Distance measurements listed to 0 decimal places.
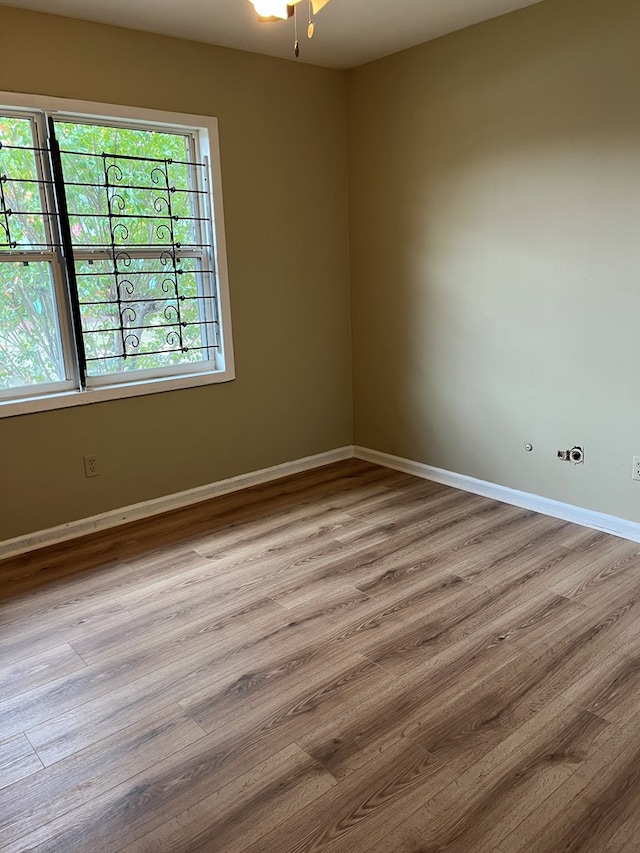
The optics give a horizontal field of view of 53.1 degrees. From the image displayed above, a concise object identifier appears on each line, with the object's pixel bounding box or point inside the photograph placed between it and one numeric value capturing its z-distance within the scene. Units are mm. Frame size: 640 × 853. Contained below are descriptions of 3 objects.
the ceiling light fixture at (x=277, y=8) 1701
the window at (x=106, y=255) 3014
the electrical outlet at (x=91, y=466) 3307
